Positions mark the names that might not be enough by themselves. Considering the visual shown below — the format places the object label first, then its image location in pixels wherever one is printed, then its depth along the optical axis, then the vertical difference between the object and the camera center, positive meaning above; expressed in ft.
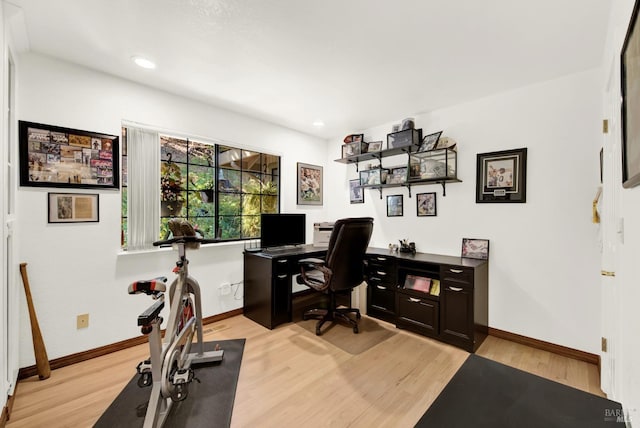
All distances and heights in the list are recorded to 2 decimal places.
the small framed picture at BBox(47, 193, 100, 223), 7.34 +0.10
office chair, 8.98 -1.79
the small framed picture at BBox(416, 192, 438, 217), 10.93 +0.33
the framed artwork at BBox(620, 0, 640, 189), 2.86 +1.23
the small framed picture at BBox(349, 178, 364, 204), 13.43 +0.99
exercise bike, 5.17 -2.86
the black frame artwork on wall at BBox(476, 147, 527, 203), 8.84 +1.22
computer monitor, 11.09 -0.74
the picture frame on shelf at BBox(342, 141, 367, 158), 12.57 +2.95
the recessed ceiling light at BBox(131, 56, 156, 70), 7.33 +4.09
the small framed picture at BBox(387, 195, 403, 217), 11.99 +0.28
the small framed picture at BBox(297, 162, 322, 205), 13.58 +1.41
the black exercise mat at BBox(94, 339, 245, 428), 5.58 -4.27
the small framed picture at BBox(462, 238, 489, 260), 9.55 -1.28
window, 9.70 +0.98
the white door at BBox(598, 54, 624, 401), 4.79 -0.36
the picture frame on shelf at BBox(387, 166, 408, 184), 11.57 +1.58
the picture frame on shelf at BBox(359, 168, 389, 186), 12.15 +1.64
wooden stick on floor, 6.82 -3.19
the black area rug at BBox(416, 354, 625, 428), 2.29 -1.75
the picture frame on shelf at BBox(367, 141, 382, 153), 12.24 +3.00
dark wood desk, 8.48 -2.82
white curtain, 8.57 +0.77
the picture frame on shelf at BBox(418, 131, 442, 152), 10.54 +2.76
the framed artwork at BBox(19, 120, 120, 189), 7.03 +1.48
